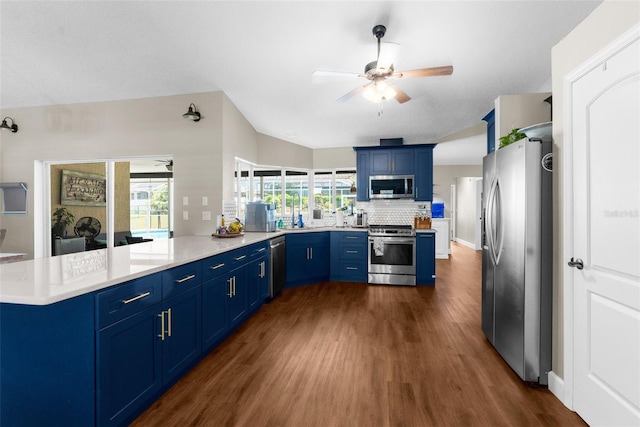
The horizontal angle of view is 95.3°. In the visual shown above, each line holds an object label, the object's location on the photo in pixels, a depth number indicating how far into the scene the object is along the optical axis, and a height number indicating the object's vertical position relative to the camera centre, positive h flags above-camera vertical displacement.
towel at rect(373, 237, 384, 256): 4.69 -0.54
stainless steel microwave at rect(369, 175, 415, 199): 5.11 +0.46
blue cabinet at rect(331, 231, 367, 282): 4.82 -0.72
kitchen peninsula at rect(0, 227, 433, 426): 1.38 -0.63
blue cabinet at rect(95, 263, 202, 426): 1.44 -0.74
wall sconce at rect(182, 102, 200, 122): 3.67 +1.26
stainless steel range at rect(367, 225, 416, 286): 4.64 -0.70
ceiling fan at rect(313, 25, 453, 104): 2.36 +1.19
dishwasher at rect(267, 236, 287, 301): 3.85 -0.75
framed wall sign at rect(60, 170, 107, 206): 4.29 +0.37
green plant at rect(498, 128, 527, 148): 2.36 +0.61
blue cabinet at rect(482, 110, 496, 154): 3.80 +1.08
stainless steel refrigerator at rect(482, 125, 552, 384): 2.01 -0.31
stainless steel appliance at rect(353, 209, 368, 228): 5.42 -0.12
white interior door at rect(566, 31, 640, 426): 1.41 -0.15
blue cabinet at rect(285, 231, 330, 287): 4.53 -0.73
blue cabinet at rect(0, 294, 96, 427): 1.37 -0.68
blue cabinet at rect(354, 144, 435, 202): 5.09 +0.87
